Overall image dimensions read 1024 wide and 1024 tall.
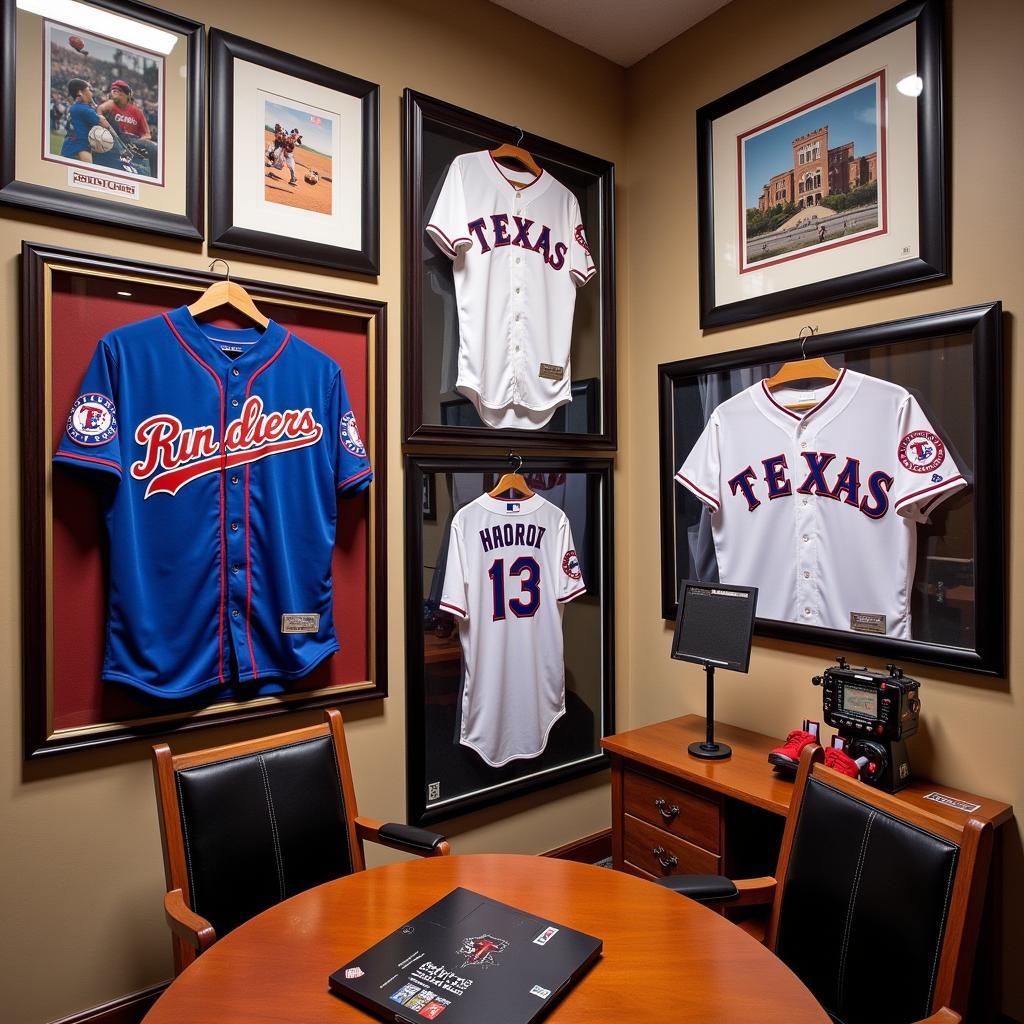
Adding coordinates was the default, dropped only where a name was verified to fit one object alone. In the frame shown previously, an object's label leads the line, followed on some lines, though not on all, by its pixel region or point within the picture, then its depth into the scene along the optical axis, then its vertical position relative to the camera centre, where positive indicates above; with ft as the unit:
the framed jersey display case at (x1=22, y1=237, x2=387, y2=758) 6.25 -0.05
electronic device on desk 6.63 -1.97
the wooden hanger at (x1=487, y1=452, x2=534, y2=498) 9.16 +0.29
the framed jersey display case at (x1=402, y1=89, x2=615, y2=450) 8.52 +2.80
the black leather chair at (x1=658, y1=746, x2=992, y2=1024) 4.07 -2.45
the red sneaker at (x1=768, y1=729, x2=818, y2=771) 7.11 -2.44
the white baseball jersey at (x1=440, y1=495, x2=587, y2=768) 8.85 -1.33
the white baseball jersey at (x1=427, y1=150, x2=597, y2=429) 8.77 +2.89
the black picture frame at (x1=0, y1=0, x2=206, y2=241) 6.03 +3.07
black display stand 7.83 -1.37
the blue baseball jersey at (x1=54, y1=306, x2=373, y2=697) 6.46 +0.16
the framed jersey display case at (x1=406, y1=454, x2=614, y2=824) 8.57 -1.54
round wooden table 3.74 -2.58
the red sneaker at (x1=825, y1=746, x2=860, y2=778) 6.70 -2.37
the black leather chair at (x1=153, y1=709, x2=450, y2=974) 5.32 -2.50
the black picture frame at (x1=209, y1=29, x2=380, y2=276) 7.06 +3.54
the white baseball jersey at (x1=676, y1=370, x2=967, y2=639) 7.16 +0.14
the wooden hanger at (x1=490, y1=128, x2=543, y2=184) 9.12 +4.45
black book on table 3.67 -2.51
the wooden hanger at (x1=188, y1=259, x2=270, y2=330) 6.98 +2.03
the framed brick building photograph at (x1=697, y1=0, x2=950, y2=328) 7.03 +3.61
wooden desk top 6.51 -2.70
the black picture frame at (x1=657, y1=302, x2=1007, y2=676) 6.58 +0.15
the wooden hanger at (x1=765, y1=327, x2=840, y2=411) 7.89 +1.49
